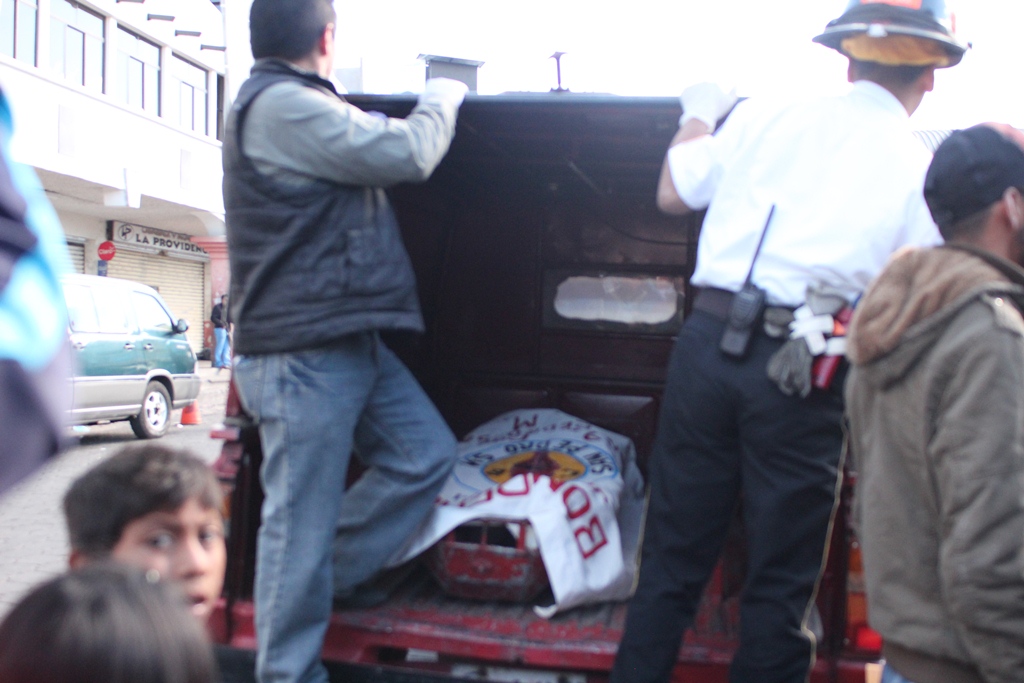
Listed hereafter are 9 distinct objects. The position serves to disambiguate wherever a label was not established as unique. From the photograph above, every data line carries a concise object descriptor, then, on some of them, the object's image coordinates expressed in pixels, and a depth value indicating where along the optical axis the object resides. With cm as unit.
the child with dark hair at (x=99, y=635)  91
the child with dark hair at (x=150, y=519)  171
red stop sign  2148
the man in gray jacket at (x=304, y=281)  253
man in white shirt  222
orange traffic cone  1202
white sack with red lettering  298
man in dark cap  148
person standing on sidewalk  1920
